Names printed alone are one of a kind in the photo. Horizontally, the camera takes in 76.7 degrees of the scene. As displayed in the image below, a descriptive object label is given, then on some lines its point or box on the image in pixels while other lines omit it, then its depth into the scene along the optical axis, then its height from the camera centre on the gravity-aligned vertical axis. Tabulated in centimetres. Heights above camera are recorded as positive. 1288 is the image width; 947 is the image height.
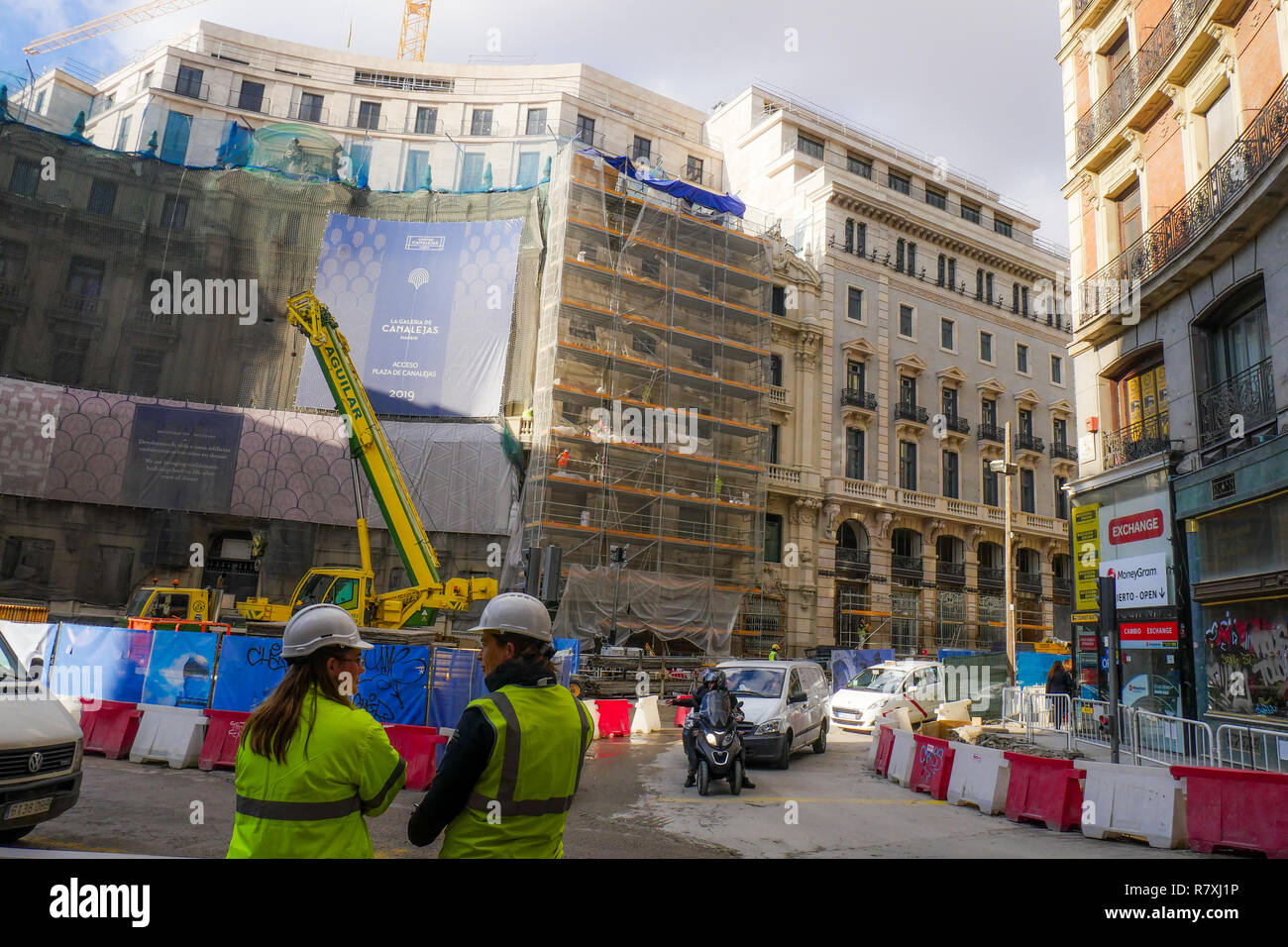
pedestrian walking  1936 -67
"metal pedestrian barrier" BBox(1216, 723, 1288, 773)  1100 -124
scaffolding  2798 +890
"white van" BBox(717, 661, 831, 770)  1287 -117
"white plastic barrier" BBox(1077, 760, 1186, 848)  824 -151
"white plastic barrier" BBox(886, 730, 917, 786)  1182 -166
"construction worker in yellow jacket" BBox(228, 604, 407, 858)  270 -53
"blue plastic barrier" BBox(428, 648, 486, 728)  1159 -93
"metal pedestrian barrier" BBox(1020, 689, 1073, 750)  1848 -138
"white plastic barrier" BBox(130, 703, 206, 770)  1070 -178
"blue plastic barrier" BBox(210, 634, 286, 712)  1130 -90
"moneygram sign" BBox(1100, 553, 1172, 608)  1577 +153
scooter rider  1069 -108
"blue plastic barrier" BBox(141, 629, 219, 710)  1164 -96
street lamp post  2564 +326
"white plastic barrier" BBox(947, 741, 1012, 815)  982 -160
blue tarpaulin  3068 +1655
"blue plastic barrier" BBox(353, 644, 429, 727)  1162 -98
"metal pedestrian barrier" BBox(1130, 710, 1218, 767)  1167 -126
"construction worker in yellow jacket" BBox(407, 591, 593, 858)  266 -50
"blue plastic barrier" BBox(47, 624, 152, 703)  1201 -98
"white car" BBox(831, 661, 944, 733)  1919 -119
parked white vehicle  589 -122
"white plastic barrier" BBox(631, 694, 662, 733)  1734 -189
